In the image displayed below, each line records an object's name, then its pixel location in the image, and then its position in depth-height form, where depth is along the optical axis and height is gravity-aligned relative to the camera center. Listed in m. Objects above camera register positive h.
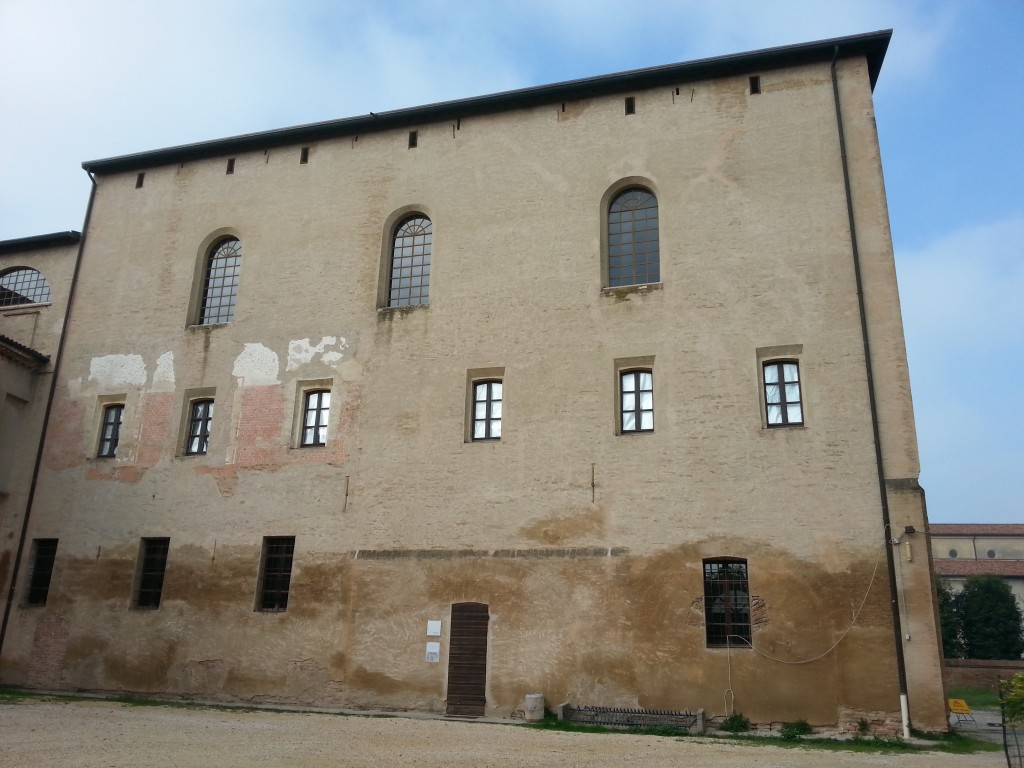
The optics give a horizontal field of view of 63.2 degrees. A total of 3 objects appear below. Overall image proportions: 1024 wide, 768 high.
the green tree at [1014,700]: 9.08 -0.37
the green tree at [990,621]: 43.81 +2.21
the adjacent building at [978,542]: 67.38 +9.53
